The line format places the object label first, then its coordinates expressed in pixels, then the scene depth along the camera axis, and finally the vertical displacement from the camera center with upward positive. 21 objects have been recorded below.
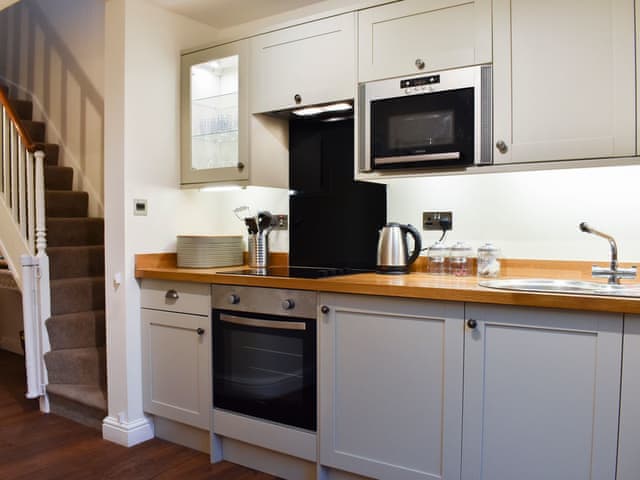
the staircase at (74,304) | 3.13 -0.65
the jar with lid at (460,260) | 2.38 -0.24
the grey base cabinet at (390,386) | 1.84 -0.67
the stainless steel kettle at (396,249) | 2.39 -0.19
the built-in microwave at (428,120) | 2.07 +0.37
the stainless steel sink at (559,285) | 1.81 -0.29
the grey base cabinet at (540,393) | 1.58 -0.60
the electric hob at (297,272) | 2.33 -0.30
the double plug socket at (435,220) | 2.48 -0.05
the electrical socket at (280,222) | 2.98 -0.08
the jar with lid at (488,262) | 2.29 -0.24
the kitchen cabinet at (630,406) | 1.53 -0.59
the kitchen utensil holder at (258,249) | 2.92 -0.23
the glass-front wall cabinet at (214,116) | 2.73 +0.51
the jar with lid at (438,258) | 2.43 -0.23
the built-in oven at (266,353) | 2.18 -0.65
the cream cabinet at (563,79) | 1.81 +0.47
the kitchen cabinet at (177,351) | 2.53 -0.72
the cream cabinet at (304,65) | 2.37 +0.69
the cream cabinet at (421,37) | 2.06 +0.72
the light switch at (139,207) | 2.74 +0.01
